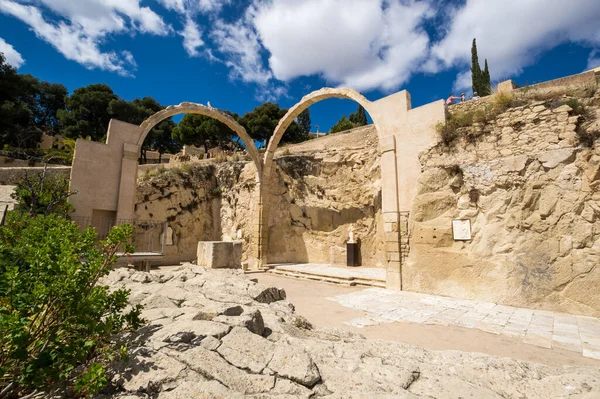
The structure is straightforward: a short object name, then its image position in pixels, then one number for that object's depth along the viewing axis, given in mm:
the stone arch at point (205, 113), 9305
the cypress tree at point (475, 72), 24033
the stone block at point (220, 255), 8398
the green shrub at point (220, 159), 16109
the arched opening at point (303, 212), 11875
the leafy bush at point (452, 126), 6749
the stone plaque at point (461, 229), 6492
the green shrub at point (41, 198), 6059
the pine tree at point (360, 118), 35656
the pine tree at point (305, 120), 39306
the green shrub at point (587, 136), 5348
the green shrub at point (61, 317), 1529
